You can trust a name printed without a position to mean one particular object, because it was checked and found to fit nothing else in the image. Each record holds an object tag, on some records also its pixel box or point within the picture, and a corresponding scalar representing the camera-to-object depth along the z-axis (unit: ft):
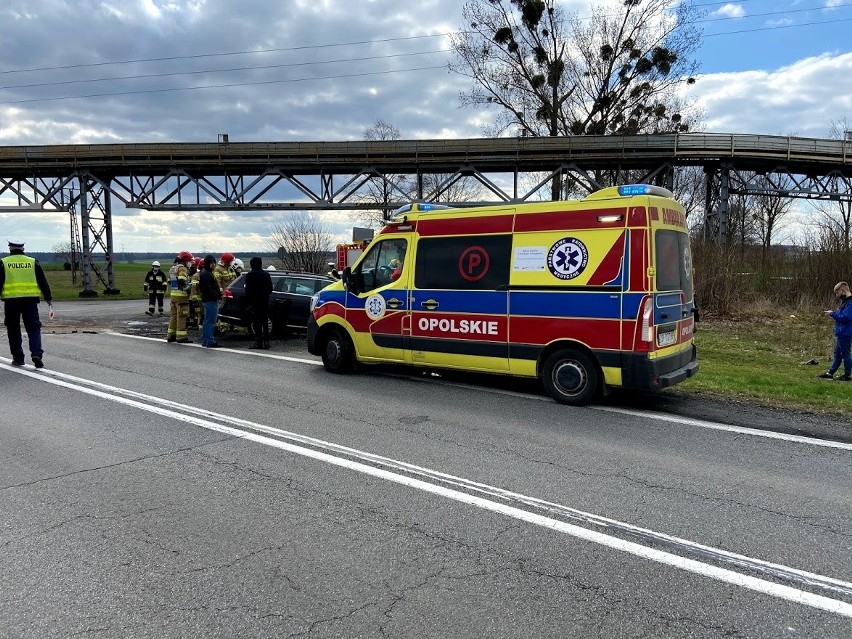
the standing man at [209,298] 40.01
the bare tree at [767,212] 148.25
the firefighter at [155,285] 65.31
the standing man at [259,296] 39.09
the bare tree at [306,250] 106.93
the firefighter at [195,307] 51.19
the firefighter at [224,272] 46.91
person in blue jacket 30.96
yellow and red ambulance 22.67
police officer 31.53
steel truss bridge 98.07
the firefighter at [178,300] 43.42
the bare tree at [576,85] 107.45
